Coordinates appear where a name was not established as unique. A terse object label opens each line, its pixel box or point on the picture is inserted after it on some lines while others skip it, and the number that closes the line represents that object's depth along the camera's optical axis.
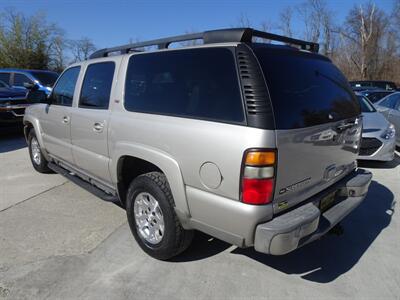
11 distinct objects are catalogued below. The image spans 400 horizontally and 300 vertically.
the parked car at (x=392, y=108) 8.05
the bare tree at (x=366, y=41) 37.58
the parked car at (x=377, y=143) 6.32
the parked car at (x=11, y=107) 9.02
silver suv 2.42
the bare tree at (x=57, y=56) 32.47
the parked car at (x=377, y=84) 22.25
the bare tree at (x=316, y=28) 34.39
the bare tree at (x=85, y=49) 40.22
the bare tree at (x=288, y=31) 33.07
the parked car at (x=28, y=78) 11.84
